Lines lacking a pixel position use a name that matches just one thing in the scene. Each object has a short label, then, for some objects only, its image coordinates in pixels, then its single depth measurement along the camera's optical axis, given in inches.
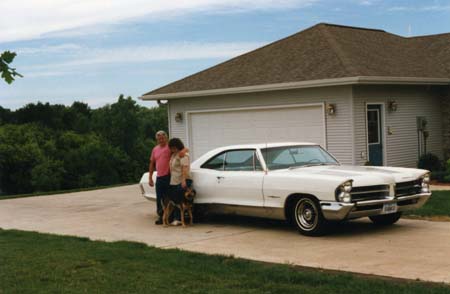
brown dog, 469.1
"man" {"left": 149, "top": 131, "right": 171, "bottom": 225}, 479.8
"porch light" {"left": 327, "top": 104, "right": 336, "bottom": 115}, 705.0
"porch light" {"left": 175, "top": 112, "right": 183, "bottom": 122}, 870.2
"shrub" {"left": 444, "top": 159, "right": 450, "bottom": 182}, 694.3
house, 705.6
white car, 392.8
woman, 466.9
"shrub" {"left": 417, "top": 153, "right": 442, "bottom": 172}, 777.6
